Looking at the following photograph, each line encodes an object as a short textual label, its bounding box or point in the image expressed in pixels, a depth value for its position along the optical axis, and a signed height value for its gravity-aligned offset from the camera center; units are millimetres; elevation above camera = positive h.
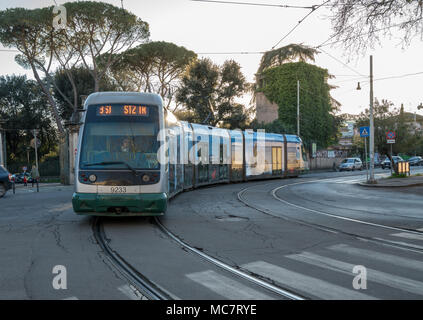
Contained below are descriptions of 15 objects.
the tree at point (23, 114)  48688 +5066
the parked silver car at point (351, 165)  44219 -1509
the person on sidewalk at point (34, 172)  22578 -938
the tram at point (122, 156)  8148 -39
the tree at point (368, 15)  11406 +3921
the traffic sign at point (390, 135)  22375 +859
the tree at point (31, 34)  29359 +9061
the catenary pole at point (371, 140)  21188 +577
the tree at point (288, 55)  49969 +12240
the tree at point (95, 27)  29906 +9781
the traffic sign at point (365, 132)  22406 +1057
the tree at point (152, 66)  36969 +8308
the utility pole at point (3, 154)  37359 +196
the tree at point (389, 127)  27234 +1606
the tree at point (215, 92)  40125 +6160
